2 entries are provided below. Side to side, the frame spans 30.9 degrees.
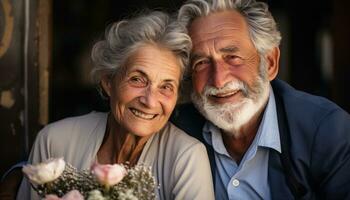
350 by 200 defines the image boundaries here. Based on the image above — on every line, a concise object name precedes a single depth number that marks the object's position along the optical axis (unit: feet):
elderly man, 9.20
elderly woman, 9.00
